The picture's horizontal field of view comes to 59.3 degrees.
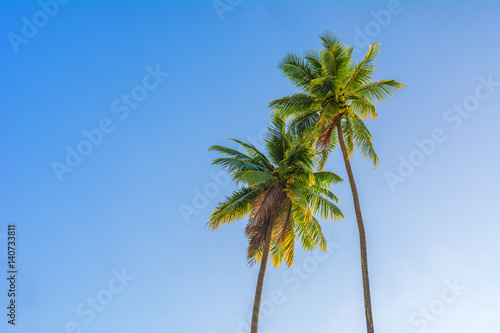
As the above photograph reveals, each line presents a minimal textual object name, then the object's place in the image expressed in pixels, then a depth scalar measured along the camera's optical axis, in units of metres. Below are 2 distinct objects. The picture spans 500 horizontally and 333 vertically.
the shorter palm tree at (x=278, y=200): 20.00
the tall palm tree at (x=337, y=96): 20.05
